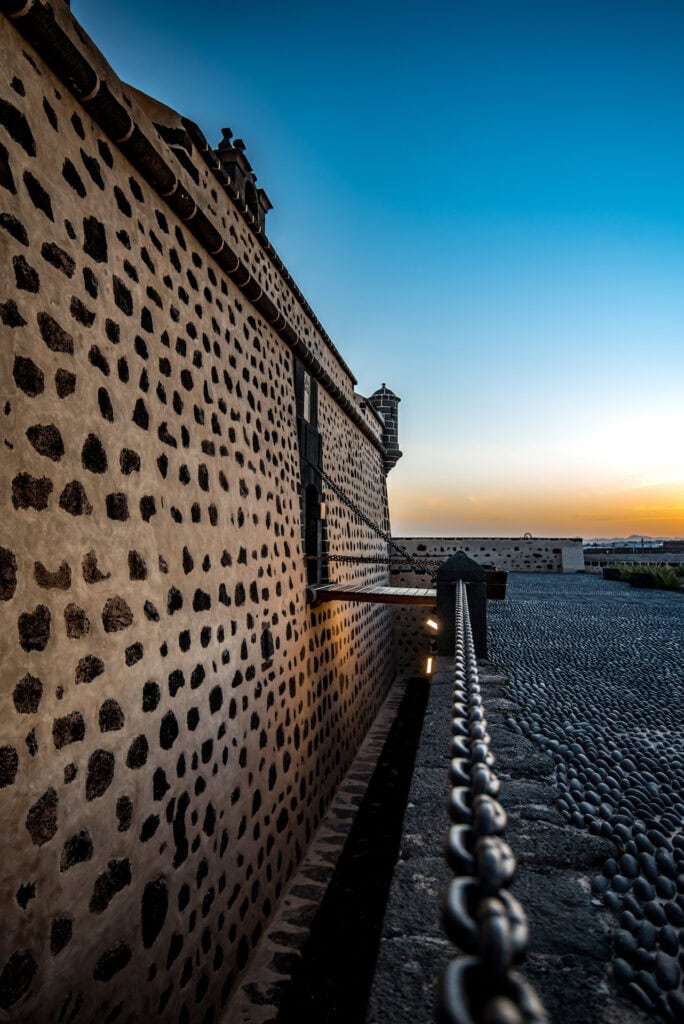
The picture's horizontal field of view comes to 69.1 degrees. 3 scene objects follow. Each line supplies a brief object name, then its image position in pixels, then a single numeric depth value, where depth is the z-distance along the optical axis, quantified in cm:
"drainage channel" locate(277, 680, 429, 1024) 412
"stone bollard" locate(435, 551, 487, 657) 700
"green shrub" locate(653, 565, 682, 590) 1725
